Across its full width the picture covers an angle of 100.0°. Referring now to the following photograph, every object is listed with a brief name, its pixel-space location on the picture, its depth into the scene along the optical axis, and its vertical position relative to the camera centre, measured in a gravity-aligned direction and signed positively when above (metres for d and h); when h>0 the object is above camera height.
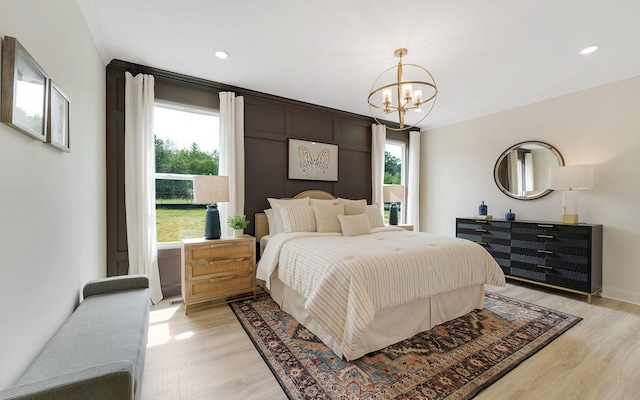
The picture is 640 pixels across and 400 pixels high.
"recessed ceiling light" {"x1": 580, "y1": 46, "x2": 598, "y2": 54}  2.60 +1.48
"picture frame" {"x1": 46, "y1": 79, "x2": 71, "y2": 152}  1.39 +0.44
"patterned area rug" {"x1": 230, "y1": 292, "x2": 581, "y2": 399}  1.71 -1.20
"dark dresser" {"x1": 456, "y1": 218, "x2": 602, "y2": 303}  3.15 -0.67
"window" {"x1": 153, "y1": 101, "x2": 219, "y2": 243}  3.27 +0.47
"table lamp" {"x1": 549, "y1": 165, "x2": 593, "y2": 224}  3.25 +0.21
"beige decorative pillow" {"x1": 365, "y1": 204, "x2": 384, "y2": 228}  3.85 -0.25
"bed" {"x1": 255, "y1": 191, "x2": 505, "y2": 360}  1.95 -0.71
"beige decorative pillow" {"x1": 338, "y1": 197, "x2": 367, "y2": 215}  3.74 -0.11
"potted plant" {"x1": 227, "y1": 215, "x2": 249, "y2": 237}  3.23 -0.30
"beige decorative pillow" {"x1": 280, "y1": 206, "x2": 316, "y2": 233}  3.27 -0.26
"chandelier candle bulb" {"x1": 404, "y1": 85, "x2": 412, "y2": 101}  2.40 +0.95
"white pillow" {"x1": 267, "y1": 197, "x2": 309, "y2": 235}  3.44 -0.10
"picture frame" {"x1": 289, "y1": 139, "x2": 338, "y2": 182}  4.09 +0.60
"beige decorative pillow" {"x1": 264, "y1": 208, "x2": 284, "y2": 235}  3.44 -0.30
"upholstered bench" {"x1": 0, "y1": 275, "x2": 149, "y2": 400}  0.90 -0.69
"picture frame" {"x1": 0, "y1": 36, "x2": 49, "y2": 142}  1.01 +0.45
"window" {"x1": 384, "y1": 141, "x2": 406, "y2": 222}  5.33 +0.68
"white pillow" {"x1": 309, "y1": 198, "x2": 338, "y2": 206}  3.60 -0.05
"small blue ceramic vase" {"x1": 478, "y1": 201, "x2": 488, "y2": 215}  4.32 -0.16
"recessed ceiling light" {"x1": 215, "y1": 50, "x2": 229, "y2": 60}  2.74 +1.49
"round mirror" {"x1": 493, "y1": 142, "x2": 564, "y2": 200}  3.82 +0.47
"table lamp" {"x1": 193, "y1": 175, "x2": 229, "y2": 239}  2.94 +0.03
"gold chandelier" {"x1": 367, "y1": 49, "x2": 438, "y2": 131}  2.42 +1.49
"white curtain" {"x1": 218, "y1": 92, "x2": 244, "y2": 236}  3.44 +0.62
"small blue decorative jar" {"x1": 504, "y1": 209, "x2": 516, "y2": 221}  3.99 -0.25
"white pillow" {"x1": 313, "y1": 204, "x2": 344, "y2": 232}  3.36 -0.25
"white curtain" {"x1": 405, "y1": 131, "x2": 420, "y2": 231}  5.41 +0.34
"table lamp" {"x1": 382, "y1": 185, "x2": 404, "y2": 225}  4.54 +0.05
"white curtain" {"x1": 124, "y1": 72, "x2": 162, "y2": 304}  2.94 +0.28
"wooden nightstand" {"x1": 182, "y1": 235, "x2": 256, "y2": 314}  2.82 -0.81
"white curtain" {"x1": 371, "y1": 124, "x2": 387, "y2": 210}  4.88 +0.67
